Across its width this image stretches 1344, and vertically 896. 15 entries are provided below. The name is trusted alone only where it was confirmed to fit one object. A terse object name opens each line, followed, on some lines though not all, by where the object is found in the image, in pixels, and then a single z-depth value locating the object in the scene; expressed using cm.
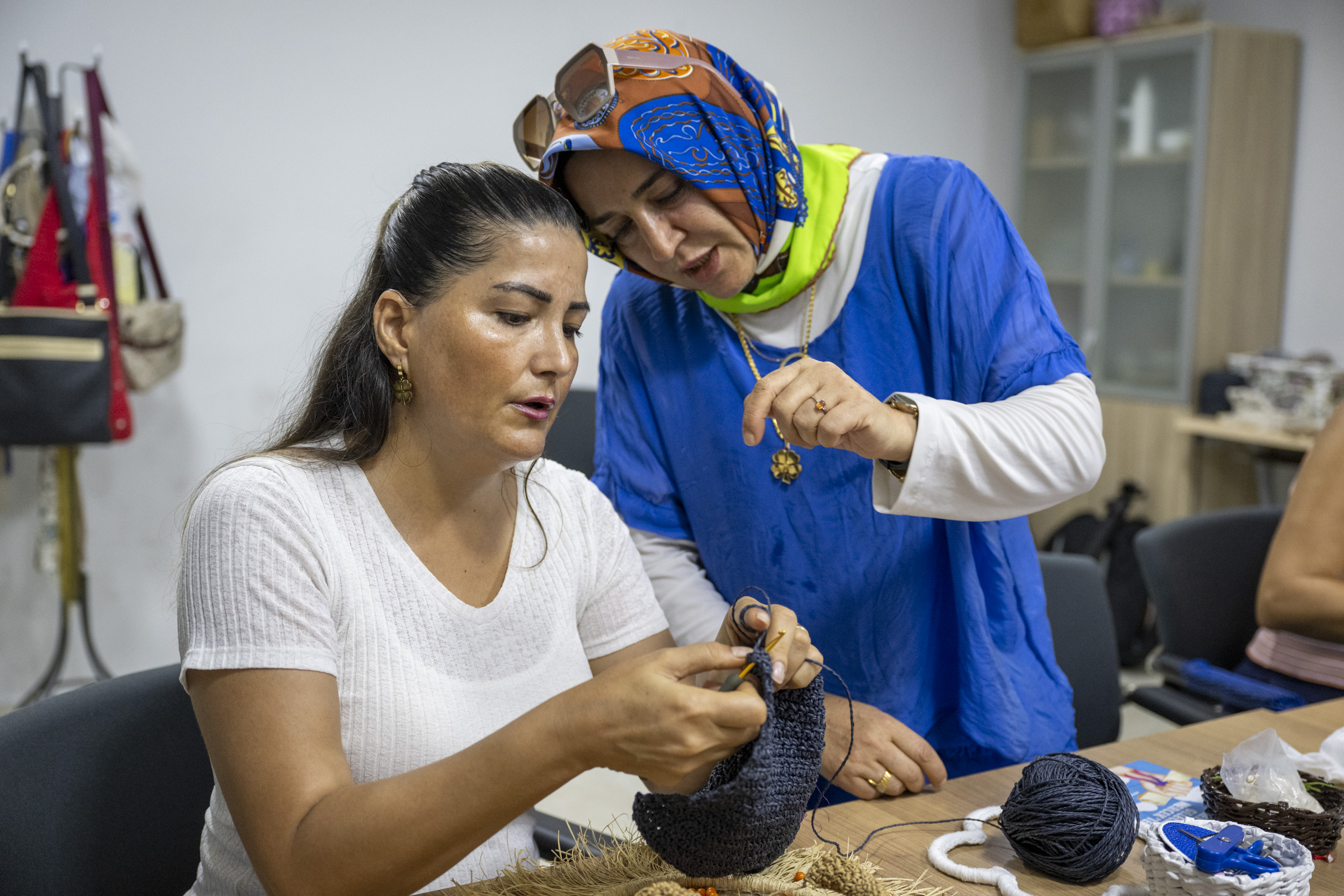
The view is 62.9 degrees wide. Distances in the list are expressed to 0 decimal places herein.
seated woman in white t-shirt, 89
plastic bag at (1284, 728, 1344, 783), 117
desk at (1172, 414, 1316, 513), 378
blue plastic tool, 93
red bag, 271
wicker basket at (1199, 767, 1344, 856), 106
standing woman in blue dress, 125
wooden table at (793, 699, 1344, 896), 106
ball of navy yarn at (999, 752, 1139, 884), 103
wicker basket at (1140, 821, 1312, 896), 92
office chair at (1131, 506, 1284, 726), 204
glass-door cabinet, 423
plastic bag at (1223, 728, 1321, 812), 109
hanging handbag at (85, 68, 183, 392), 281
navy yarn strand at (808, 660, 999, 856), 112
